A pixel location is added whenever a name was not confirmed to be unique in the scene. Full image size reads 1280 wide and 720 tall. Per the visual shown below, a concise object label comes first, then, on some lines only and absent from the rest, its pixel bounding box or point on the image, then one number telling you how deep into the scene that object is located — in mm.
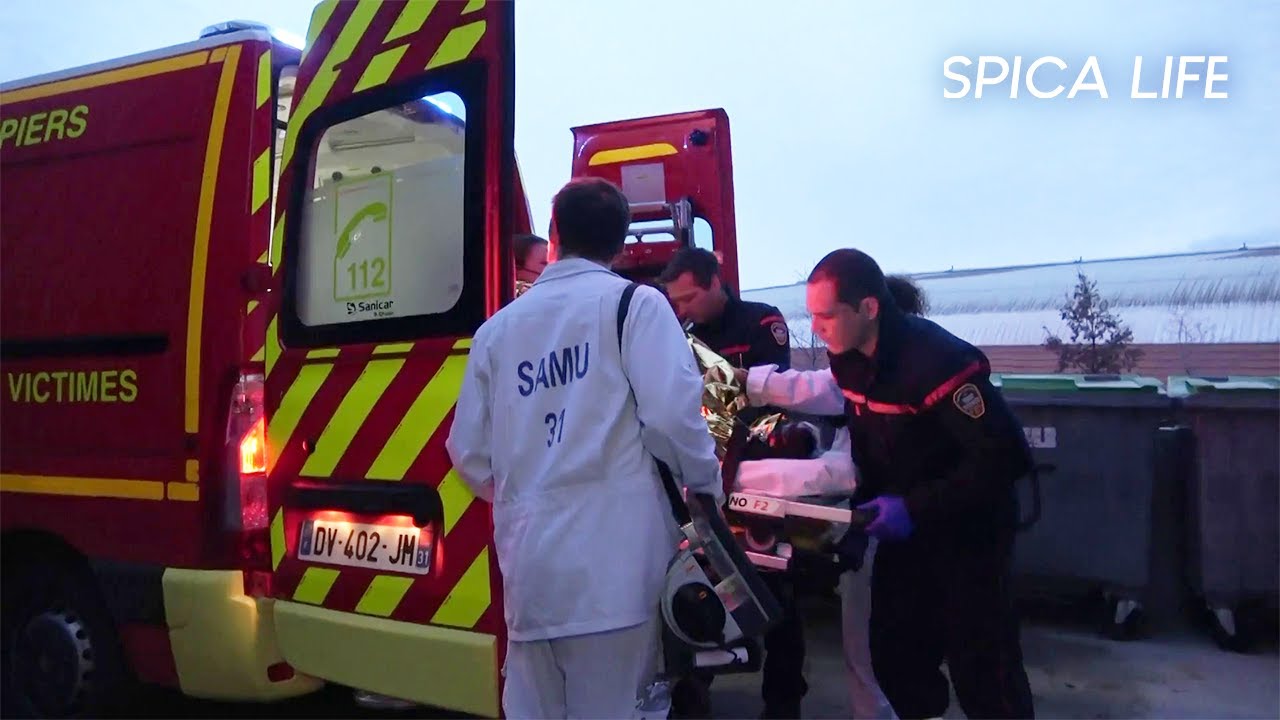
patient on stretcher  2689
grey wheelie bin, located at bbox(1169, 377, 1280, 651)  5102
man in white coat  2049
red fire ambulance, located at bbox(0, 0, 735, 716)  2666
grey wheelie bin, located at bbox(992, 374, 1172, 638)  5363
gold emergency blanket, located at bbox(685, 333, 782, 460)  3186
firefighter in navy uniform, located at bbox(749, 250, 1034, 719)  2730
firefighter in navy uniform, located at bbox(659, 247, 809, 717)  3758
